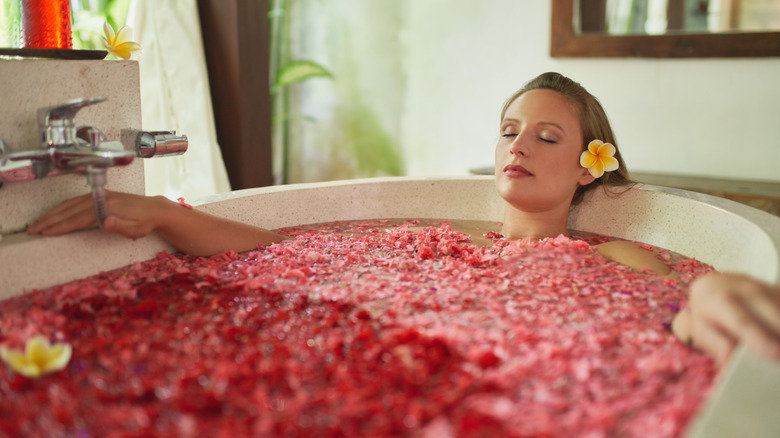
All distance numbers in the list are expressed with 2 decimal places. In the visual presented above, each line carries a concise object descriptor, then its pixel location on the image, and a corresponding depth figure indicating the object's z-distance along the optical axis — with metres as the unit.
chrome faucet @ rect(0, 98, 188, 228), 1.10
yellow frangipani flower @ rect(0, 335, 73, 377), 0.86
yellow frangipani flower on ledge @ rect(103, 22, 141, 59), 1.42
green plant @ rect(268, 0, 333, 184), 3.40
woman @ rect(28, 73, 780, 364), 1.29
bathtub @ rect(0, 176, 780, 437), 0.75
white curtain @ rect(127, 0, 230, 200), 2.73
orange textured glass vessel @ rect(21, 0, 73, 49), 1.24
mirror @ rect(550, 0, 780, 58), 2.52
